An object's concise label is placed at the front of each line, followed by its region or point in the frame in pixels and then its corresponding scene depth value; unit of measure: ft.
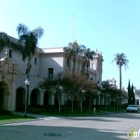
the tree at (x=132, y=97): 299.29
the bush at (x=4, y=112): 91.44
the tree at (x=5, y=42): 90.00
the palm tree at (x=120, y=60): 238.07
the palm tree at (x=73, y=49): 157.48
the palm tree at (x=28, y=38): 102.17
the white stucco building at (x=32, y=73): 110.42
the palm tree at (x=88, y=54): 169.58
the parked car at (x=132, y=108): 177.68
